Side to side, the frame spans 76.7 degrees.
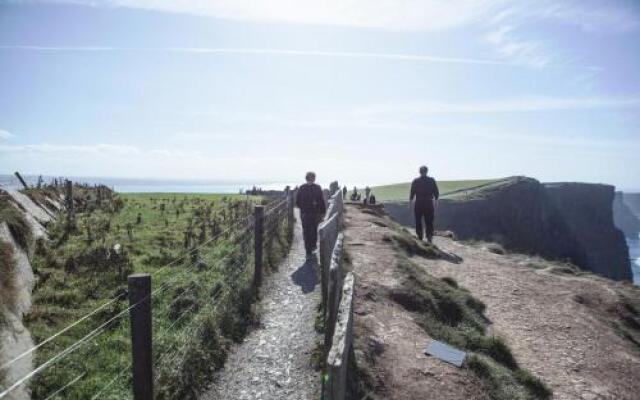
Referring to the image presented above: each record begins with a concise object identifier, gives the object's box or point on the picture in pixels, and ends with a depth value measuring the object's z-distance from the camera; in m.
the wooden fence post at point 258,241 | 10.52
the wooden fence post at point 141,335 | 4.54
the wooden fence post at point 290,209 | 18.97
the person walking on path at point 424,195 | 14.90
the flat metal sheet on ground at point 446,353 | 7.05
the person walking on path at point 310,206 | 13.11
